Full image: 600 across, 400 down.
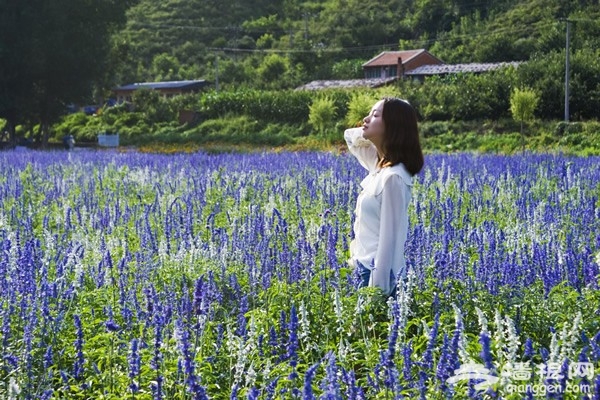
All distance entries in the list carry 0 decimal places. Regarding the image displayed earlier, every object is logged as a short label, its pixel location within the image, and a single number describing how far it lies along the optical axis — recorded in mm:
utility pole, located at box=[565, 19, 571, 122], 35438
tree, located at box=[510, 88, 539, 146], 30141
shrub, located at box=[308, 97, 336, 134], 38125
